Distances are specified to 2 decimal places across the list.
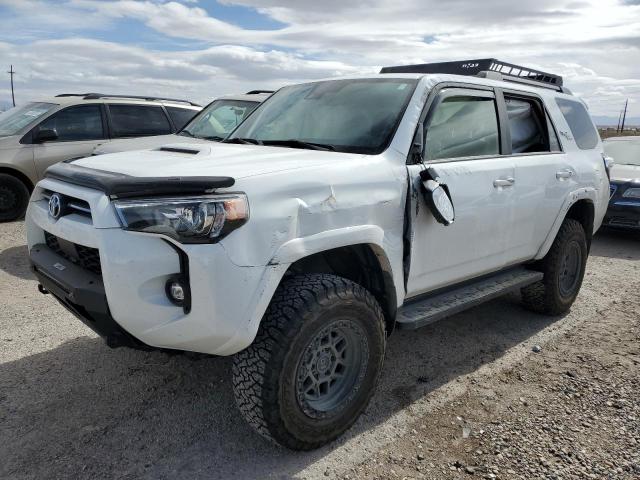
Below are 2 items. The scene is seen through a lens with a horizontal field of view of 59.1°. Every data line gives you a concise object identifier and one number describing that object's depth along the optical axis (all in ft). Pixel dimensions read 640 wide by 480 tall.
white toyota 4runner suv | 7.88
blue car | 27.20
